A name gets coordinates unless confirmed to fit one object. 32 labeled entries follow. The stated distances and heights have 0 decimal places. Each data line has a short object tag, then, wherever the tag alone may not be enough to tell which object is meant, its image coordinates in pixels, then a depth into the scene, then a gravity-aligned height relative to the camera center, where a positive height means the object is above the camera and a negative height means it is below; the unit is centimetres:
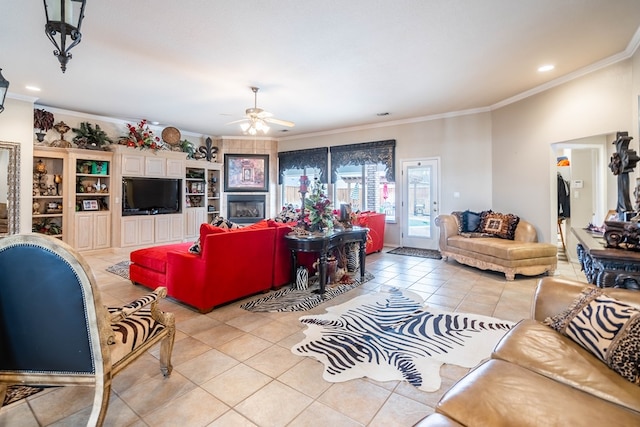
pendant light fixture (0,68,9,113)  279 +118
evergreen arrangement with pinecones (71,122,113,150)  589 +151
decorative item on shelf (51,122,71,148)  567 +152
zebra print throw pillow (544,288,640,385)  126 -57
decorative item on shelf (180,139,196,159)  745 +162
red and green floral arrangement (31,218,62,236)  556 -33
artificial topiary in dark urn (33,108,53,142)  548 +169
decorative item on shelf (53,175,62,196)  573 +57
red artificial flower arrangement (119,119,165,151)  629 +161
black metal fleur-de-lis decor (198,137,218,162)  812 +169
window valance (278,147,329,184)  788 +142
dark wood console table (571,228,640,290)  197 -39
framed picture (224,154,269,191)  838 +112
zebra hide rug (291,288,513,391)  209 -111
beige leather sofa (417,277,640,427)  102 -72
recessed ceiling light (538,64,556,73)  394 +197
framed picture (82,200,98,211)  598 +10
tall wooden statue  276 +44
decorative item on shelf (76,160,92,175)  594 +88
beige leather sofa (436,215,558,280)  426 -63
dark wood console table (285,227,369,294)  348 -40
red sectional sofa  304 -64
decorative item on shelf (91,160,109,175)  610 +90
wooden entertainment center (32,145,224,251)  567 +27
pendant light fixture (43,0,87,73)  165 +111
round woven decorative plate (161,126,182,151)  714 +182
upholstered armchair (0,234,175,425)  131 -52
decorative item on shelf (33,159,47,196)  554 +59
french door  645 +20
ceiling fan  439 +142
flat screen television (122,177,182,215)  632 +33
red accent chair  600 -38
